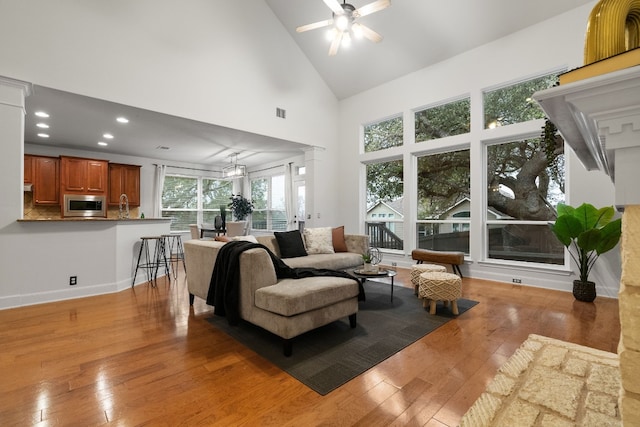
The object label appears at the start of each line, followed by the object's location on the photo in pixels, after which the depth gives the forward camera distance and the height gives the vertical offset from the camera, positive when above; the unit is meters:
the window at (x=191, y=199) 8.24 +0.54
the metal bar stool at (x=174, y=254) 5.58 -0.90
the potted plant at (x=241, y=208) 8.87 +0.28
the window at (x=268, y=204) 8.74 +0.41
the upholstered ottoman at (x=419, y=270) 3.66 -0.66
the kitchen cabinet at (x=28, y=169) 5.81 +0.96
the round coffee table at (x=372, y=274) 3.46 -0.68
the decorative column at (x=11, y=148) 3.30 +0.79
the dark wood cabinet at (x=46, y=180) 5.96 +0.77
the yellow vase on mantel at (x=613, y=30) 0.70 +0.45
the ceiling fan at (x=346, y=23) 3.44 +2.45
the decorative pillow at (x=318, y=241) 4.72 -0.39
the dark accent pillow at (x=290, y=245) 4.41 -0.42
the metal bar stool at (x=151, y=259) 4.59 -0.68
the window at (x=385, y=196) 6.08 +0.44
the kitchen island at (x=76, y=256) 3.54 -0.51
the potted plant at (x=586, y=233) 3.39 -0.20
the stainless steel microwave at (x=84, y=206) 6.13 +0.25
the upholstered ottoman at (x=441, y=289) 3.11 -0.77
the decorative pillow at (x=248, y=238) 3.51 -0.27
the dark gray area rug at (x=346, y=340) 2.02 -1.05
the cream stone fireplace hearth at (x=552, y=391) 1.50 -1.02
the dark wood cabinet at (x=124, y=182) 6.95 +0.84
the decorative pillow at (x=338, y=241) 4.97 -0.41
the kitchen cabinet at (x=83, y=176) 6.16 +0.90
